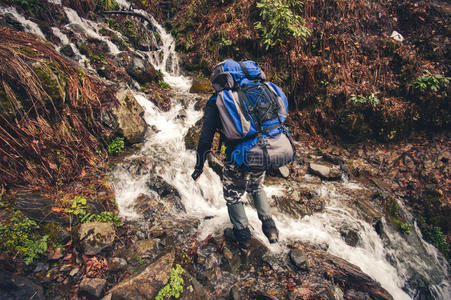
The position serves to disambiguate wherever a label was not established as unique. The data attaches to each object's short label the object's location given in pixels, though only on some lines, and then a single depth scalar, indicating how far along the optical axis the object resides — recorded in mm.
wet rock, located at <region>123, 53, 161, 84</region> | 7395
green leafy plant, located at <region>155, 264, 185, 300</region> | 2582
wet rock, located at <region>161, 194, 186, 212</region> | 4478
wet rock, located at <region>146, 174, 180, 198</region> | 4664
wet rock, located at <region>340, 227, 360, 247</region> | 4219
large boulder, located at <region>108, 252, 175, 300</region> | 2424
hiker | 2551
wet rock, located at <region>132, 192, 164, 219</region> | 4066
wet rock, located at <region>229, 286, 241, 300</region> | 2743
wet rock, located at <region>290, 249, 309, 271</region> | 3213
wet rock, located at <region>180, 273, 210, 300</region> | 2703
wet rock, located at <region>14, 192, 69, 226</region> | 2896
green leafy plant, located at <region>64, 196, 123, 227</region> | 3195
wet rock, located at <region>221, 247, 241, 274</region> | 3162
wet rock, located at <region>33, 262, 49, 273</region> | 2467
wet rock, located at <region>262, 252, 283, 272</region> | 3207
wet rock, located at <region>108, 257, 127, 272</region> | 2805
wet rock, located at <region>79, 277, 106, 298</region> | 2418
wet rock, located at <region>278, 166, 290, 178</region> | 5590
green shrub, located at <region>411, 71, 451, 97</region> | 5910
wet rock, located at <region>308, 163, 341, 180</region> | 5648
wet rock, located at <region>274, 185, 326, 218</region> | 4723
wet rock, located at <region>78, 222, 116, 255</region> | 2852
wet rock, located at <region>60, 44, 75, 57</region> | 6535
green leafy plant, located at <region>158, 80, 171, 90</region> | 8031
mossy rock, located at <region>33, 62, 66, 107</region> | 3920
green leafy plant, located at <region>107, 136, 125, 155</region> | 4941
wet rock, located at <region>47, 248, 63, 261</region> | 2615
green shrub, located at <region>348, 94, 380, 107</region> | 6266
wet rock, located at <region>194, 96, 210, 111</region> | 7378
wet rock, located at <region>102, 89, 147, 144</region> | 5133
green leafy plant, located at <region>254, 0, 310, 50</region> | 6672
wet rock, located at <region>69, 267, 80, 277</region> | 2565
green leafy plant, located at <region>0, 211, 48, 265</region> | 2449
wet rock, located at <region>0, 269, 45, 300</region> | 2021
